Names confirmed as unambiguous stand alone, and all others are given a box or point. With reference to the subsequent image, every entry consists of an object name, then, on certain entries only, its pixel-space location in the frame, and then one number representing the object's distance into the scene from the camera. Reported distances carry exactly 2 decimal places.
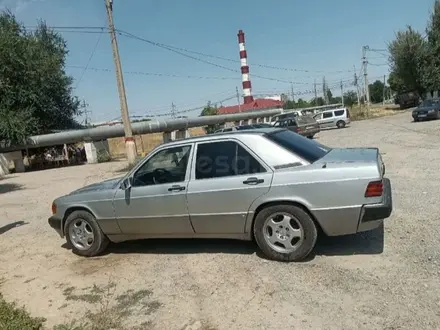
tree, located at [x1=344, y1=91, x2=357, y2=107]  95.82
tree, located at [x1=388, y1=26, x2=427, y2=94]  44.59
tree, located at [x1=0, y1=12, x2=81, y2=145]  23.62
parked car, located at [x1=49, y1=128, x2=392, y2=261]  4.34
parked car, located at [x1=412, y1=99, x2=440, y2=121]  26.41
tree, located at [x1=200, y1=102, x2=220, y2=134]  88.68
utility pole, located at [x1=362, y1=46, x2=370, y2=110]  55.25
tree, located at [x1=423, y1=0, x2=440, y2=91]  43.97
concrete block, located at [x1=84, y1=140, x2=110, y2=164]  25.20
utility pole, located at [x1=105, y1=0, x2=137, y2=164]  17.42
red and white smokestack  65.06
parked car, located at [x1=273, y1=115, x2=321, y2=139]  24.35
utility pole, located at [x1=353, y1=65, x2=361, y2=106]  81.62
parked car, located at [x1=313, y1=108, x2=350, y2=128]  34.53
